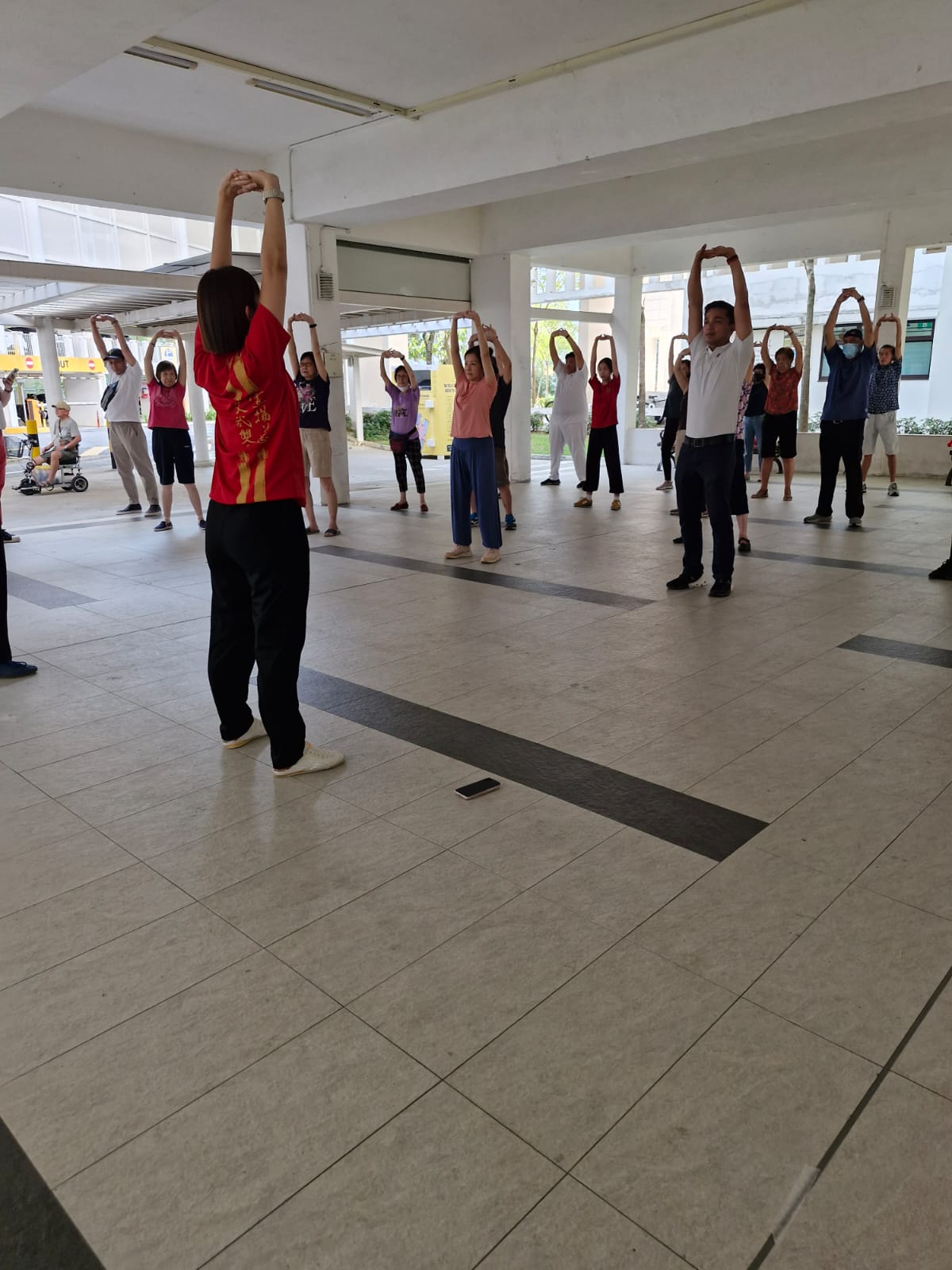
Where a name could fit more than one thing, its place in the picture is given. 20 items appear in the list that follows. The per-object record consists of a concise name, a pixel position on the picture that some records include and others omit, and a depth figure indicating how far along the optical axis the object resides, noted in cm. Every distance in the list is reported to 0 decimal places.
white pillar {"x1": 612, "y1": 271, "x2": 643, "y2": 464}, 1433
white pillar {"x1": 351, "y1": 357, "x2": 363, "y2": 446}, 2266
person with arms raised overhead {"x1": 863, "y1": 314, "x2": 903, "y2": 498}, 1002
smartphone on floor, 290
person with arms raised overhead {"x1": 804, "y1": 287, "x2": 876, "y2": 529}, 740
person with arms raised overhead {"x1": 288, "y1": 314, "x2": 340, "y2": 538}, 805
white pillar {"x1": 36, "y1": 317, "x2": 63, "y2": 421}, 1505
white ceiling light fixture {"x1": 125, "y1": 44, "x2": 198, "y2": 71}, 622
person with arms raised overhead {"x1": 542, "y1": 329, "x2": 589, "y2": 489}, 1032
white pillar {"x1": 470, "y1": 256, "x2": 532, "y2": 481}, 1212
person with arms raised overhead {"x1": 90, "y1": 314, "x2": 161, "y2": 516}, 850
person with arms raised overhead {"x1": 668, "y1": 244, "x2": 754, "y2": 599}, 511
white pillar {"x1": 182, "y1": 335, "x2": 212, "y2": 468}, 1653
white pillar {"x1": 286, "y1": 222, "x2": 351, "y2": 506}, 972
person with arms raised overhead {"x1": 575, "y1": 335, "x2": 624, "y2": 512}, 878
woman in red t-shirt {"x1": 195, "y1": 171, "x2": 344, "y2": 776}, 268
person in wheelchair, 1268
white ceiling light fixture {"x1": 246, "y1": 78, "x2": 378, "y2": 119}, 709
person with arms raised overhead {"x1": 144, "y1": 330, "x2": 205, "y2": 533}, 804
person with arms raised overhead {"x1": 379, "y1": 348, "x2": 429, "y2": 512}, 948
